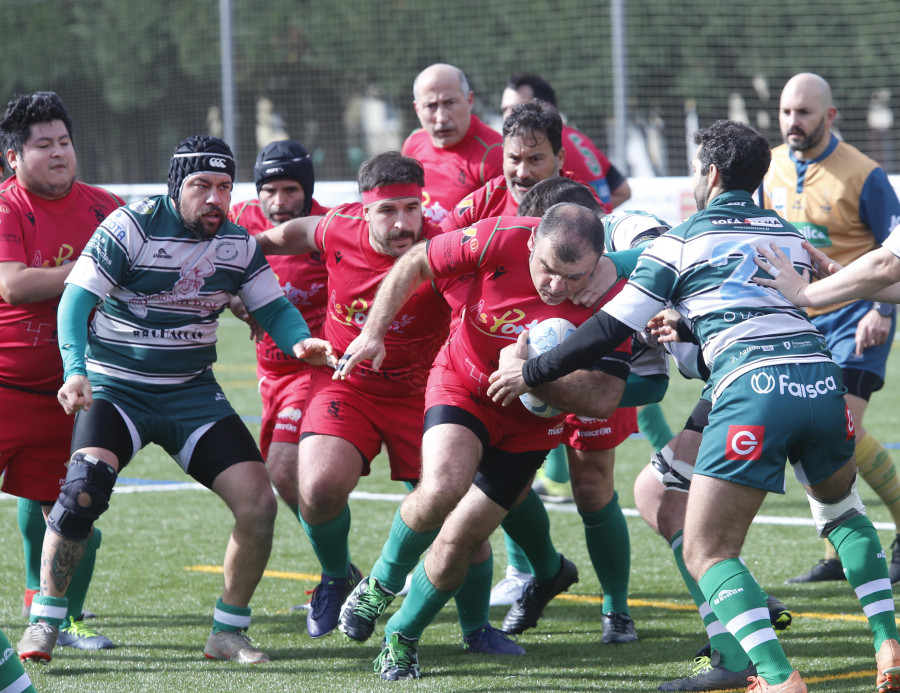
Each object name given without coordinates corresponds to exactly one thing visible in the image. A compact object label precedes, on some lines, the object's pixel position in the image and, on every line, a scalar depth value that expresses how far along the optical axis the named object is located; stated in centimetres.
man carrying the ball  879
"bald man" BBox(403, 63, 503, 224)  1306
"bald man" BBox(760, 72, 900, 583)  1262
